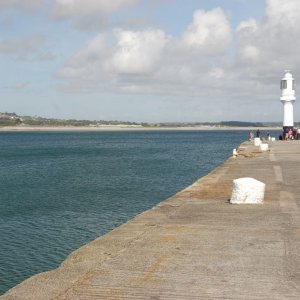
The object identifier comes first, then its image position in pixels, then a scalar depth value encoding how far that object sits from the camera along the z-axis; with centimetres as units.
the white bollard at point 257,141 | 5122
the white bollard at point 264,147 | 4184
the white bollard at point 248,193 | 1397
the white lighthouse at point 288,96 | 6088
